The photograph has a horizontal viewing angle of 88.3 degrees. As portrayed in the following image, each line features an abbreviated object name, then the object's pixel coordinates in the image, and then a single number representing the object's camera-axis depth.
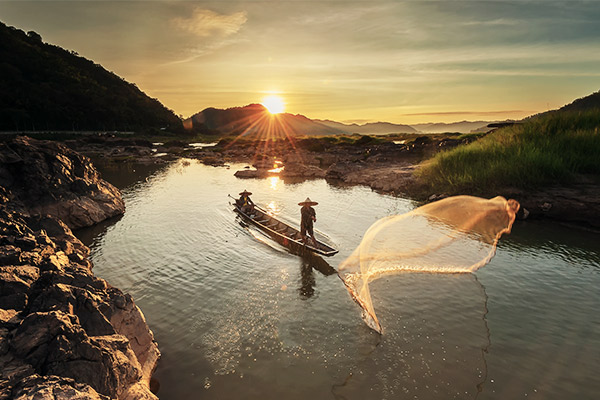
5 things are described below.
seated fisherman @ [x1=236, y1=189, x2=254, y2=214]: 24.16
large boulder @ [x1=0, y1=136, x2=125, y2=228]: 19.86
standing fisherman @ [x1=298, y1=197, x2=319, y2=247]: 16.97
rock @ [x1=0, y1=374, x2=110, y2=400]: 4.65
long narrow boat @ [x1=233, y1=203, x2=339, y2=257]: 16.37
